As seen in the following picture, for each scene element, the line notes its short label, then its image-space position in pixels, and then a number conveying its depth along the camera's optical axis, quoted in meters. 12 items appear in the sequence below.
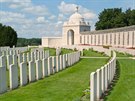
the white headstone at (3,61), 16.67
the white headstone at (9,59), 18.18
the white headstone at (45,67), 14.72
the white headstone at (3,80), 10.61
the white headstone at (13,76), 11.29
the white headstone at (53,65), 16.42
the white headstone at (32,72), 13.10
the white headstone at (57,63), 17.12
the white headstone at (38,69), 13.78
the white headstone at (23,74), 12.12
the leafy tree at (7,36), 59.10
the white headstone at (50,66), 15.62
